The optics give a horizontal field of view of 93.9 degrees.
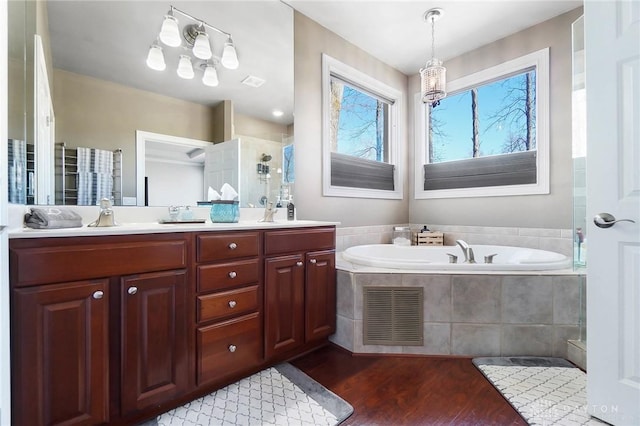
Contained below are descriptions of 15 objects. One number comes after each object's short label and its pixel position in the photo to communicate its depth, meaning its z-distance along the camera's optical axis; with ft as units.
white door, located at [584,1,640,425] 4.23
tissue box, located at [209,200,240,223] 6.29
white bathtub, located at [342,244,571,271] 6.63
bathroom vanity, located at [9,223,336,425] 3.61
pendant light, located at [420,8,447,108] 8.06
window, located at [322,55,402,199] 9.37
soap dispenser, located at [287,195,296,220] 8.11
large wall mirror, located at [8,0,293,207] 4.78
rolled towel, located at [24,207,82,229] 4.10
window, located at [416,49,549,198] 9.17
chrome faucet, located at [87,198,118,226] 4.83
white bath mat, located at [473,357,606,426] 4.63
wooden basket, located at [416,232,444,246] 10.66
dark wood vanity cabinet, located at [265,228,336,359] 5.94
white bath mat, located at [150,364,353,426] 4.60
